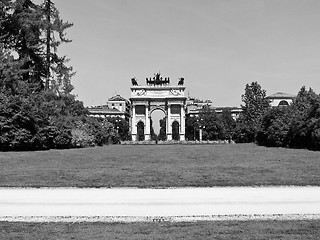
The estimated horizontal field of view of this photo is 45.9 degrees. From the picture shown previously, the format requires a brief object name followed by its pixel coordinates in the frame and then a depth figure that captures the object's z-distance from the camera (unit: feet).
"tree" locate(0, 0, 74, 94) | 97.09
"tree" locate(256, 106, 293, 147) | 122.72
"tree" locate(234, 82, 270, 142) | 186.70
